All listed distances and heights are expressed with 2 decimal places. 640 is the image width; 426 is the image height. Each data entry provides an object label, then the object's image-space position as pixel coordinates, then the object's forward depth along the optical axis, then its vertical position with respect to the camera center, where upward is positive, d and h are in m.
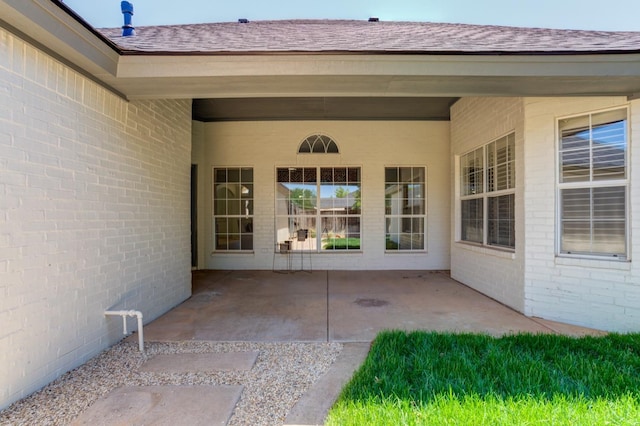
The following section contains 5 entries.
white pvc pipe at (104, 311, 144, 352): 3.56 -1.23
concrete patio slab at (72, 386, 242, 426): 2.31 -1.57
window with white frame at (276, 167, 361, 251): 8.58 +0.17
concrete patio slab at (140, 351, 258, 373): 3.12 -1.59
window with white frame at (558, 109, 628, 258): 4.08 +0.40
